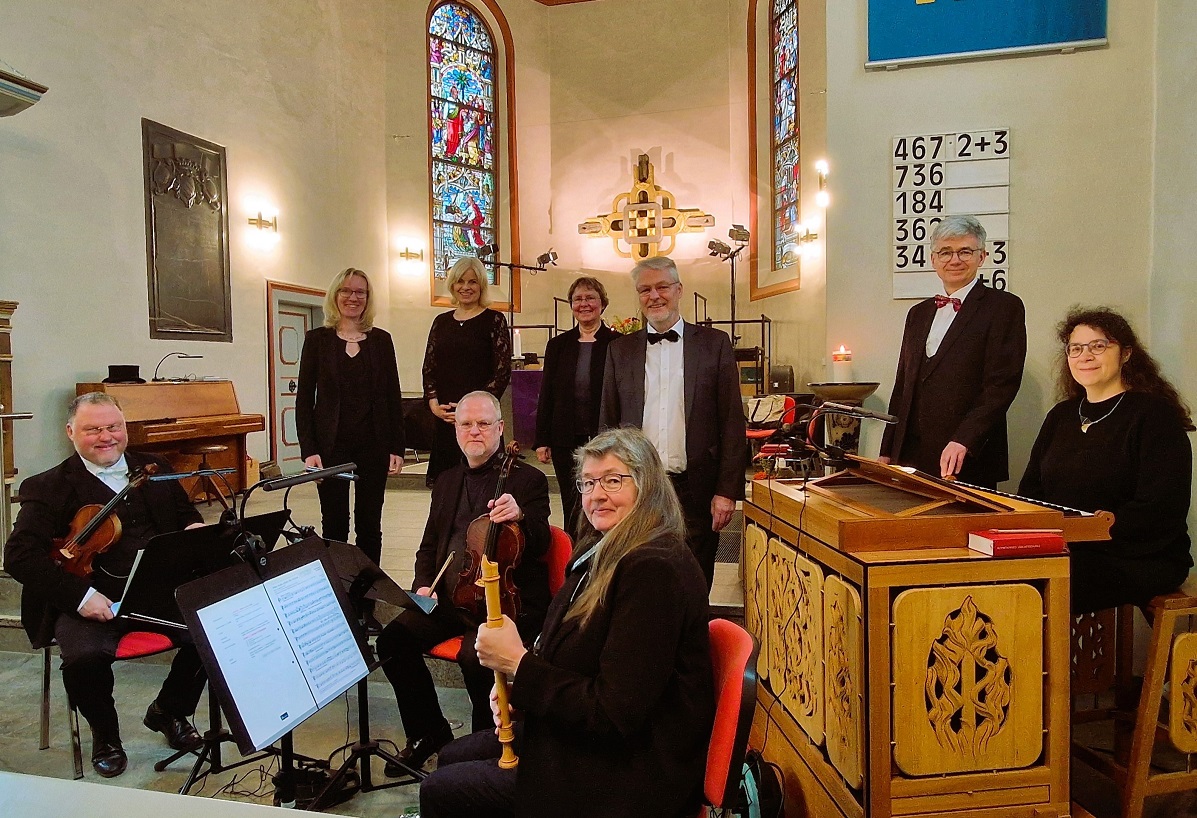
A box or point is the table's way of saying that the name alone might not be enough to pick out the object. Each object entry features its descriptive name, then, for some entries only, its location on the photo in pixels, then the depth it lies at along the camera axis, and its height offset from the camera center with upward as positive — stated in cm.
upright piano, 550 -34
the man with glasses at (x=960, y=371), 256 -2
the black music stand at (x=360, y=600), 229 -67
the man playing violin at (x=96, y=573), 265 -68
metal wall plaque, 643 +118
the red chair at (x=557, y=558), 264 -63
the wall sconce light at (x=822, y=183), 895 +211
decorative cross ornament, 1142 +217
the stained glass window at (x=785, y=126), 998 +312
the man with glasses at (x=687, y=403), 277 -12
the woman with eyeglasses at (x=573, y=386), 341 -7
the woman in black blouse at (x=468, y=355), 367 +8
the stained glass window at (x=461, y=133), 1076 +333
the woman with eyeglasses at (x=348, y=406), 336 -14
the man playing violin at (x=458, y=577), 253 -68
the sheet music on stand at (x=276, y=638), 181 -66
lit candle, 359 +1
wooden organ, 176 -67
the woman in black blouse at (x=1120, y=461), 231 -30
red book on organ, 177 -40
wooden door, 797 +14
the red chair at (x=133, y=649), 267 -93
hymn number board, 338 +74
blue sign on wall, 324 +142
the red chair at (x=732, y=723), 146 -66
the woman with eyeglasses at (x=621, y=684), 148 -60
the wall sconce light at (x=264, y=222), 762 +147
